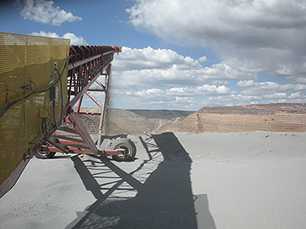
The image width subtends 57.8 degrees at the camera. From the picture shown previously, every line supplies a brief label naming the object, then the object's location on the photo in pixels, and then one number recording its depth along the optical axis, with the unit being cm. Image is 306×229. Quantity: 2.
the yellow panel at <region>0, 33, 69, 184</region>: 331
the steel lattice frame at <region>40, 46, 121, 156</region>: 628
